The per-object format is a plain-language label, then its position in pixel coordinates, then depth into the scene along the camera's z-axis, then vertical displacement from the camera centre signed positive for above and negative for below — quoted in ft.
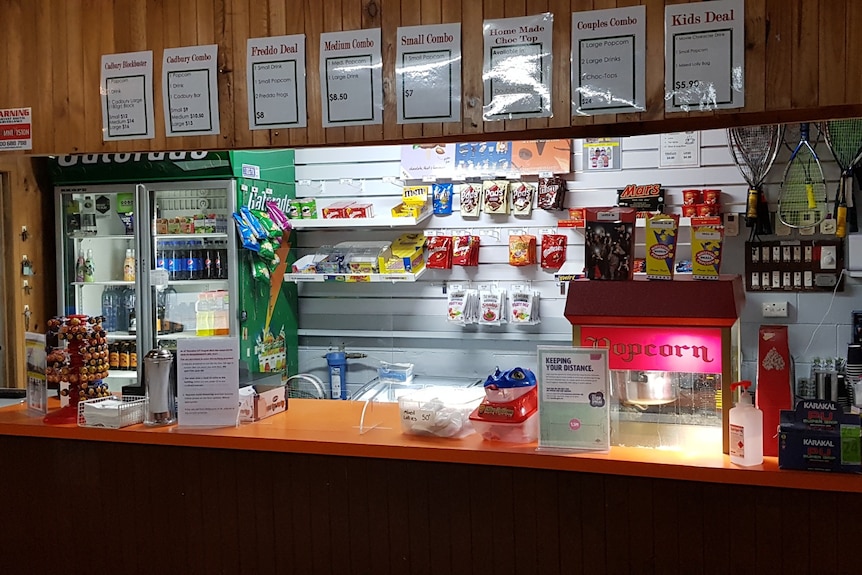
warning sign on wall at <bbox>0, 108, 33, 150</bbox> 10.49 +1.73
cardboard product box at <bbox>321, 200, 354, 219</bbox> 18.40 +1.09
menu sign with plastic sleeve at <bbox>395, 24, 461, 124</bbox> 8.83 +2.00
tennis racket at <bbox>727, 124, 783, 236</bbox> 16.38 +1.93
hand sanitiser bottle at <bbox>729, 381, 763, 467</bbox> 8.11 -1.81
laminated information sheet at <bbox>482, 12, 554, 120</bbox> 8.55 +2.00
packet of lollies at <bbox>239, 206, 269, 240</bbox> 17.69 +0.79
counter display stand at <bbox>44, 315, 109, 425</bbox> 10.78 -1.33
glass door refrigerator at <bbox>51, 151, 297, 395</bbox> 17.93 +0.25
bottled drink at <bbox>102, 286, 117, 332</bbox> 20.08 -1.14
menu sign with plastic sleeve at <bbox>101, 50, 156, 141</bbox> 9.91 +2.03
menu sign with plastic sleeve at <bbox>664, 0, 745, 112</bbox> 7.98 +1.96
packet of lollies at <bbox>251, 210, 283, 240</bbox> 18.11 +0.81
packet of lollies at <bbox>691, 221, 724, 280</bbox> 9.09 +0.04
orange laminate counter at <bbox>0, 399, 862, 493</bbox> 8.16 -2.13
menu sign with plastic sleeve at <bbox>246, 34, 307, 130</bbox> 9.33 +2.05
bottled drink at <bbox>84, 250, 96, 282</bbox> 19.57 -0.15
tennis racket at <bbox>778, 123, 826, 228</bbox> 16.33 +1.25
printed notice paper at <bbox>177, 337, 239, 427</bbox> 10.02 -1.48
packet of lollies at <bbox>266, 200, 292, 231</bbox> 18.58 +1.01
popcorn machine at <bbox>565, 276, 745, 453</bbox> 8.61 -1.04
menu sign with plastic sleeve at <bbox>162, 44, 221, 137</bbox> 9.64 +2.03
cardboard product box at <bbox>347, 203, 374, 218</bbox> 18.37 +1.07
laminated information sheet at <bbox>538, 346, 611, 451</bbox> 8.68 -1.53
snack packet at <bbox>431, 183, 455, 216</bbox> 18.35 +1.34
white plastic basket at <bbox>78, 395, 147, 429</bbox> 10.33 -1.90
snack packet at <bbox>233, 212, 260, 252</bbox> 17.54 +0.65
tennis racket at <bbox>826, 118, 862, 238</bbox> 16.02 +1.96
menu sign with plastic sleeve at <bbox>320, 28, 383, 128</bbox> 9.09 +2.02
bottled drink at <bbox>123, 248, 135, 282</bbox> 19.72 -0.11
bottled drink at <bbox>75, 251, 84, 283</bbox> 19.45 -0.16
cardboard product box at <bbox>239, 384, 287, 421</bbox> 10.52 -1.85
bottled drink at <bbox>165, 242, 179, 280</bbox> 18.66 +0.06
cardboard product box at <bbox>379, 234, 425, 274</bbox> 17.47 +0.07
